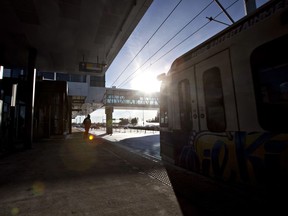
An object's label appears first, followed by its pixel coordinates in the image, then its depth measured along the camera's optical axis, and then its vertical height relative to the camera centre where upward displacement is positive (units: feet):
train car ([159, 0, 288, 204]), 8.65 +1.17
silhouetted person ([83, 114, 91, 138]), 46.90 +0.85
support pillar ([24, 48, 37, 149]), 29.81 +5.16
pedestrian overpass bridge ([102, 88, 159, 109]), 122.72 +20.72
